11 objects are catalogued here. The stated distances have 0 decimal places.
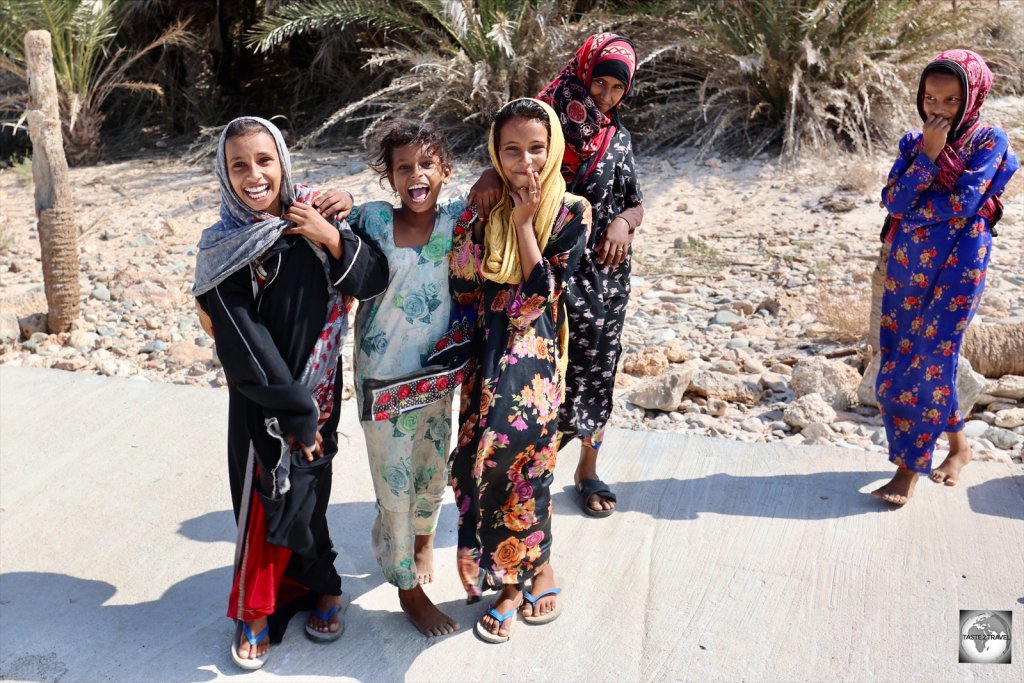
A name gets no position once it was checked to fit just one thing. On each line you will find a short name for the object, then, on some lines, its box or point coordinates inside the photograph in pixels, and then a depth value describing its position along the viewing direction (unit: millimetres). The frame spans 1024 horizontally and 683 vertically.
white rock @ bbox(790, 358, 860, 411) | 4445
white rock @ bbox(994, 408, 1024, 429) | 4141
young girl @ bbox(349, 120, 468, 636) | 2486
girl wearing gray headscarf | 2365
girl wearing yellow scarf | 2426
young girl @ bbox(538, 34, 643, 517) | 2934
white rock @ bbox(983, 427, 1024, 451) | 4000
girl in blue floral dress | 3090
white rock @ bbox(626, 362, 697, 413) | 4418
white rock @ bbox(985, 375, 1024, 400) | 4301
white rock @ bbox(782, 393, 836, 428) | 4211
